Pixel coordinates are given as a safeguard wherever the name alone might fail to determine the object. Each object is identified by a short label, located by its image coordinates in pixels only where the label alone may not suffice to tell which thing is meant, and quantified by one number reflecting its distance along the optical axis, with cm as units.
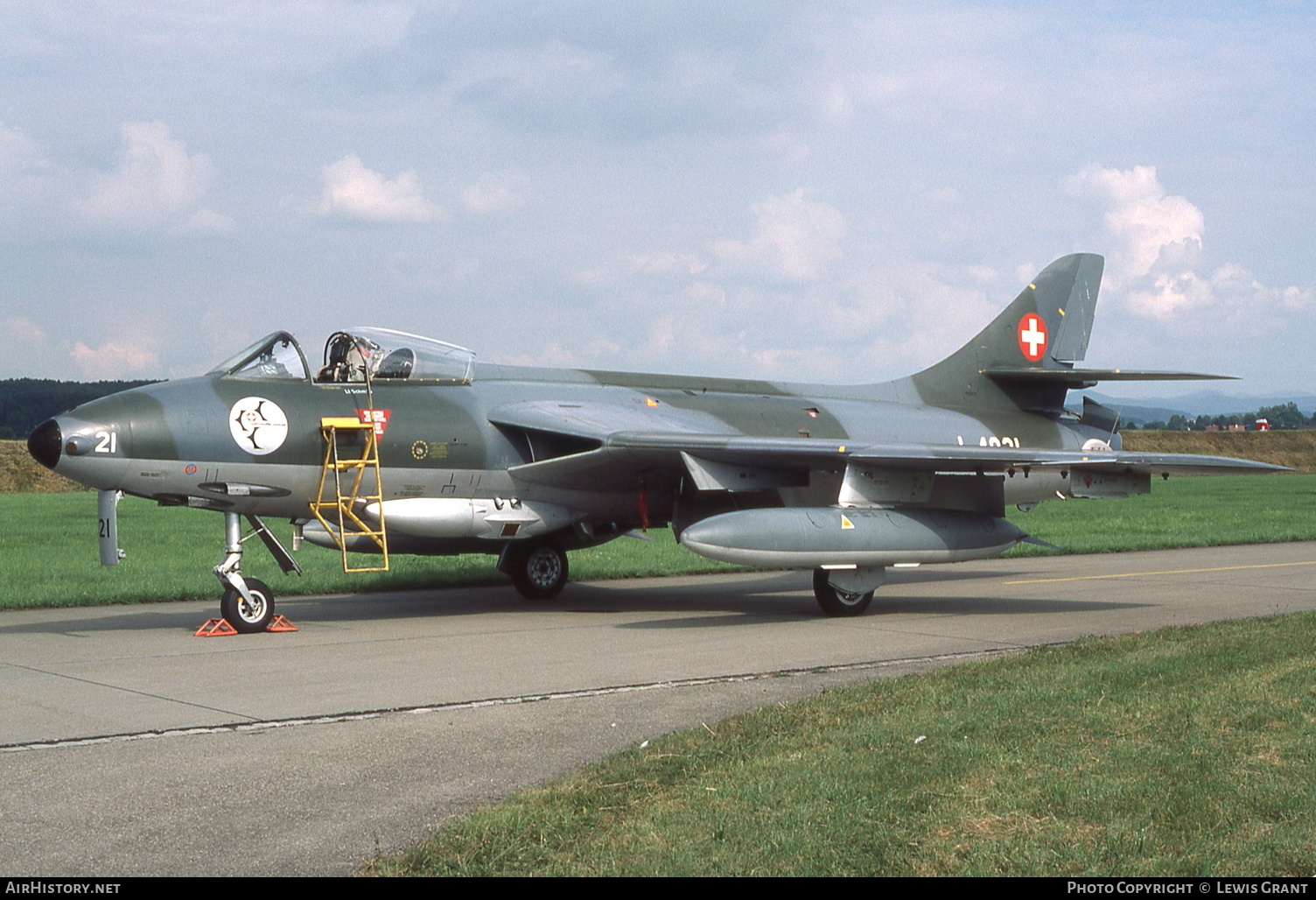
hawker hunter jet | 1254
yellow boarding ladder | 1312
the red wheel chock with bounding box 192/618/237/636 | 1233
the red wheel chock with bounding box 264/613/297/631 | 1274
